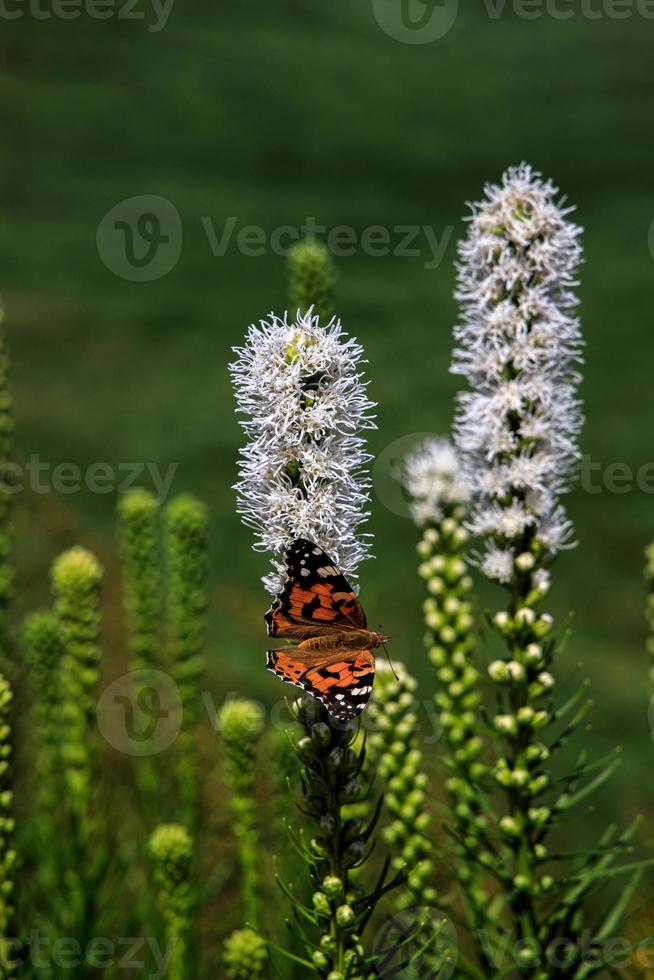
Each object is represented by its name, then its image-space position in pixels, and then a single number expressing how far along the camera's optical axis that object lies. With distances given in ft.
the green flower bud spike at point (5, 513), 4.80
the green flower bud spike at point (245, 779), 4.60
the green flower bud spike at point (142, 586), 4.92
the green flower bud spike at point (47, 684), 4.86
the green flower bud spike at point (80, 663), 4.76
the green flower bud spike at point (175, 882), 4.57
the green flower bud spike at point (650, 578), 4.72
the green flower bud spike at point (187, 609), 4.87
